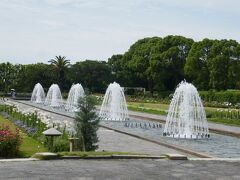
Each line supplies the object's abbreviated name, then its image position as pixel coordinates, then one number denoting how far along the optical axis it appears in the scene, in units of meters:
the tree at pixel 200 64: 66.81
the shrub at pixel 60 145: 14.68
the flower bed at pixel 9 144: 13.75
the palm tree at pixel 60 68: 94.25
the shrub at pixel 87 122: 14.58
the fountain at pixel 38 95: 68.56
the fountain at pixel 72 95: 48.37
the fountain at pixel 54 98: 58.03
